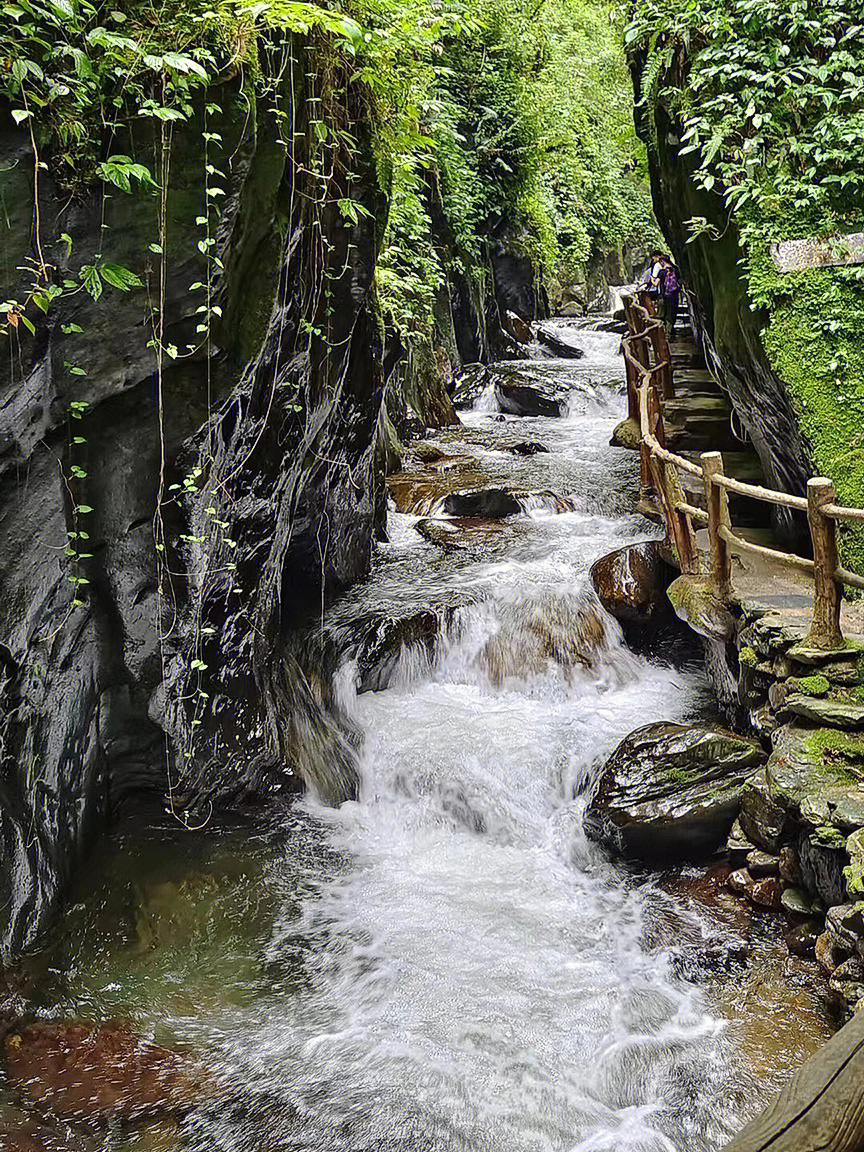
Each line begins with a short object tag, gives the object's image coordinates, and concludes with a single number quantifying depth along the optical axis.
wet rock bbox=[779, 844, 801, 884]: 5.31
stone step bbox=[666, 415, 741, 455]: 10.87
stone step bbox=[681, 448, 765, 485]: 9.50
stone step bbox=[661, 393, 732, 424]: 11.09
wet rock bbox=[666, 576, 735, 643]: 6.94
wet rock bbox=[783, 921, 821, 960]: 4.99
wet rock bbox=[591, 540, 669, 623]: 8.73
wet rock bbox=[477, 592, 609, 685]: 8.55
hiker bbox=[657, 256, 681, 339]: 14.16
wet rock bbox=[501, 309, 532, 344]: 22.31
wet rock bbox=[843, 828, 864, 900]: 4.33
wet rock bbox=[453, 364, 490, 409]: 18.16
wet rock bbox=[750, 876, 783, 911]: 5.41
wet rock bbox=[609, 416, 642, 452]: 13.26
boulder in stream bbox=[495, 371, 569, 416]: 17.62
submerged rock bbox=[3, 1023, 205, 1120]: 4.16
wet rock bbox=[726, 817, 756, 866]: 5.78
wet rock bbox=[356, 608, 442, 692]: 8.38
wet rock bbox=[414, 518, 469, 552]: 10.79
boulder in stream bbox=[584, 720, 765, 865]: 6.03
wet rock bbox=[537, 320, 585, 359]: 22.41
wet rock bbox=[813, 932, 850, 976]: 4.61
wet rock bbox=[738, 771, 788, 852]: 5.41
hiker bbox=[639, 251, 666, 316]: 14.34
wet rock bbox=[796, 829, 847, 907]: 4.74
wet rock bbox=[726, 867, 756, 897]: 5.57
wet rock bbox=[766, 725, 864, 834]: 4.84
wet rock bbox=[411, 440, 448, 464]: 13.84
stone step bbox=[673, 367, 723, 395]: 12.16
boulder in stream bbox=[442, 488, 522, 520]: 11.64
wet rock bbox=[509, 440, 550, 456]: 14.36
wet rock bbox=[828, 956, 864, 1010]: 4.39
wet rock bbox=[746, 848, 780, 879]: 5.52
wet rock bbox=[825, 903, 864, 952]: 4.39
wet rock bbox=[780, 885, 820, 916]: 5.06
